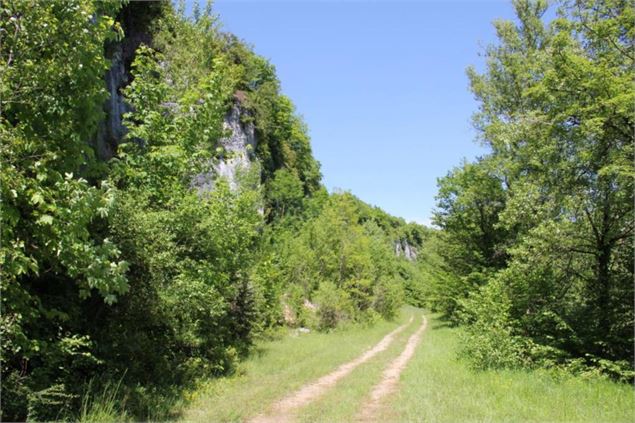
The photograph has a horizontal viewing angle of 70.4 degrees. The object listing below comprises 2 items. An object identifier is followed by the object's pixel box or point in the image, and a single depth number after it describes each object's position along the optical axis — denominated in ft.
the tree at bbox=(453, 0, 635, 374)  40.52
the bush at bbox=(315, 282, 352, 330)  95.25
